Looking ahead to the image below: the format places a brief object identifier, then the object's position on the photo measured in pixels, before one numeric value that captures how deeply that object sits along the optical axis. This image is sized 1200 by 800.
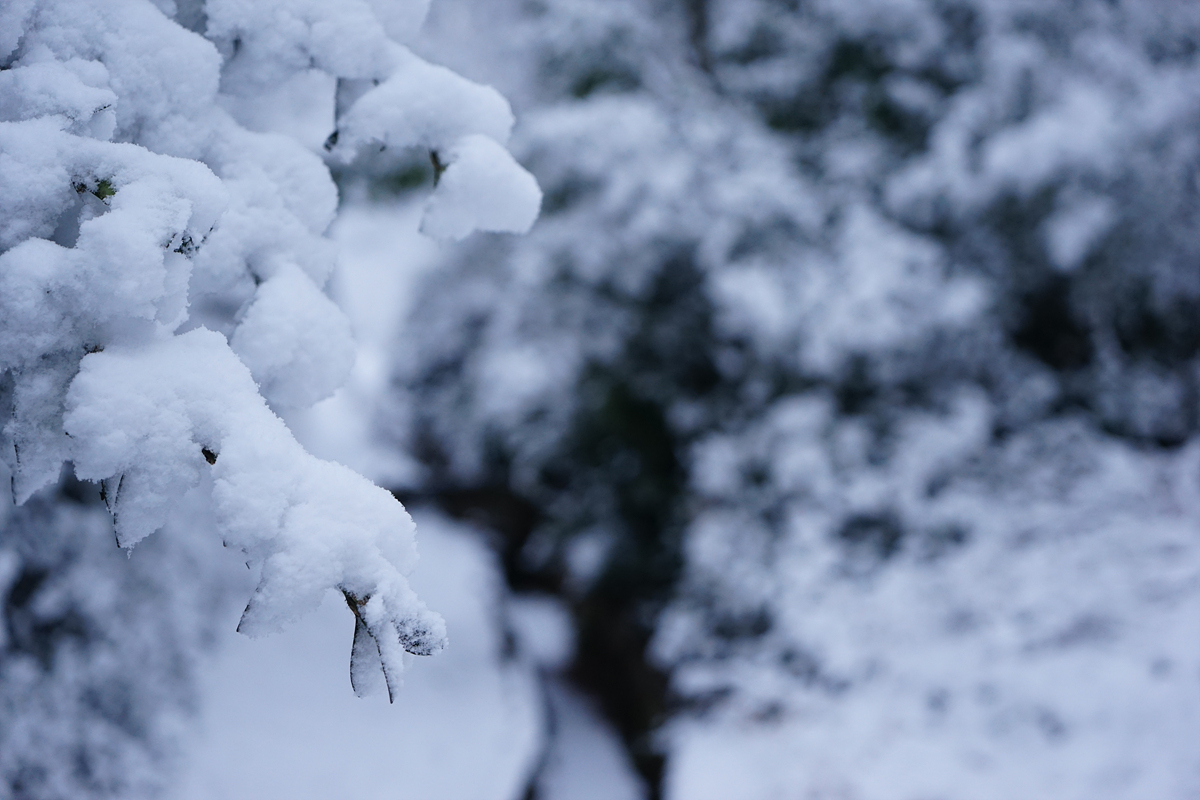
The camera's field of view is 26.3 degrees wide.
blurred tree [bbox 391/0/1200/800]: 1.85
